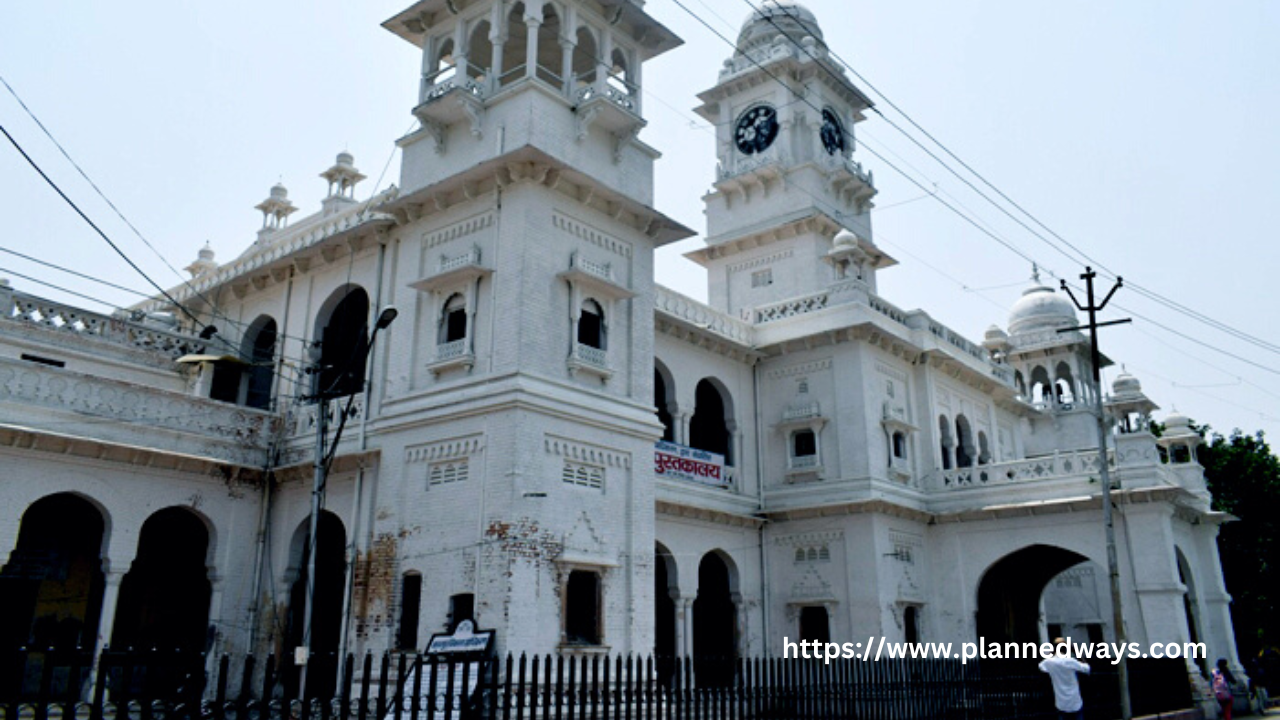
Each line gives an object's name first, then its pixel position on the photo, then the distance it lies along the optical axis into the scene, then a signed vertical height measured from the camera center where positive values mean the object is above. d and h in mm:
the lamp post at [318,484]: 14383 +2487
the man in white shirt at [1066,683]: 13500 -341
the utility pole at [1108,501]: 17594 +2905
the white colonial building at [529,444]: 17109 +4214
